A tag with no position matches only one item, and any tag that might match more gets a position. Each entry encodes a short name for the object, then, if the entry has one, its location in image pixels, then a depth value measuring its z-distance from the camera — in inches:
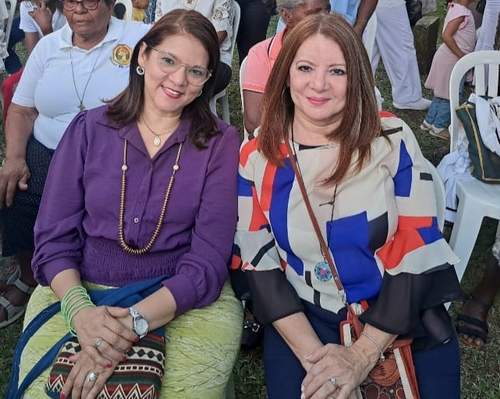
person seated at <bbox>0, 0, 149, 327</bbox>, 108.3
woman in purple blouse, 81.4
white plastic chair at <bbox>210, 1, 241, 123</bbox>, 172.2
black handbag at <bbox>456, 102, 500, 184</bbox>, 116.2
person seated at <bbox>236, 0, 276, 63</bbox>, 184.2
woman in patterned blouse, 75.3
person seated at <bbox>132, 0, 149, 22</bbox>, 175.5
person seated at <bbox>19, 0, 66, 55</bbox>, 170.4
